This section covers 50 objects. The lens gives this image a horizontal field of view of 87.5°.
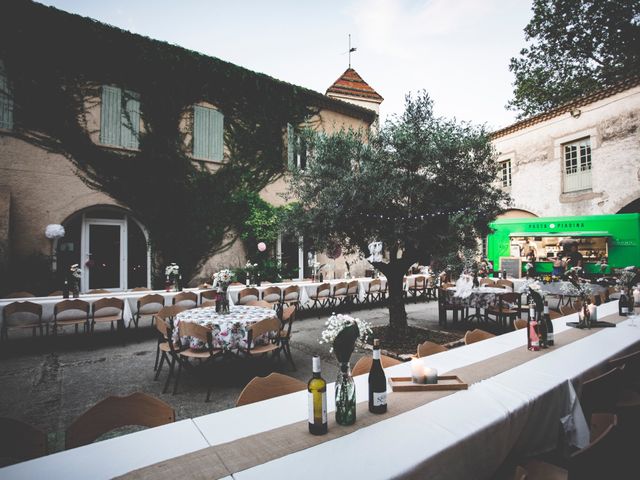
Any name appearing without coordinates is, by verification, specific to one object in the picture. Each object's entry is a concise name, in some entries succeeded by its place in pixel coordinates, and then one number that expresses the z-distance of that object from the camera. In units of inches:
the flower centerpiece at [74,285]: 248.1
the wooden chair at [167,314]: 182.2
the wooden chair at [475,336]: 126.0
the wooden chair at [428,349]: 110.7
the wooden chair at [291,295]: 318.0
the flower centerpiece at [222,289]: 196.1
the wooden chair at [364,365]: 96.1
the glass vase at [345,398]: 64.1
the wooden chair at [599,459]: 57.7
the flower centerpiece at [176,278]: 272.2
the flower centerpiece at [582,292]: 143.4
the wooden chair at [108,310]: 231.0
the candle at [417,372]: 82.8
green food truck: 465.7
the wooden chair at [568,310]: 183.3
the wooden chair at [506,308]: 264.1
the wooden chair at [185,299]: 268.2
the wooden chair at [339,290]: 344.8
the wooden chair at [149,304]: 253.2
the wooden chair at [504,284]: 345.4
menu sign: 565.0
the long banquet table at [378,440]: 51.1
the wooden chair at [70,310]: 220.4
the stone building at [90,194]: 322.7
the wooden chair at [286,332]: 190.7
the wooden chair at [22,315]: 207.5
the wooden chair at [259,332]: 166.7
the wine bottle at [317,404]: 60.7
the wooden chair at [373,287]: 373.3
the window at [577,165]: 524.4
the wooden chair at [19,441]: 58.8
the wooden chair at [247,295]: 289.9
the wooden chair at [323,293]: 334.0
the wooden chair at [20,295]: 258.0
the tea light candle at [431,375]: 82.6
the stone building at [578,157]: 473.7
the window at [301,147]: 268.1
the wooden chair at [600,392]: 83.7
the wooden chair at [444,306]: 287.1
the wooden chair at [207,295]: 283.6
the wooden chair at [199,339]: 159.8
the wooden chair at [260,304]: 224.1
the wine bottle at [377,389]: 69.1
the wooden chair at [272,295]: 310.5
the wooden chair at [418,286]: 415.8
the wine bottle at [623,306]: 168.9
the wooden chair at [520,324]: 146.6
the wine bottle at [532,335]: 111.0
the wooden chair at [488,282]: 351.6
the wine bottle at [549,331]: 115.5
